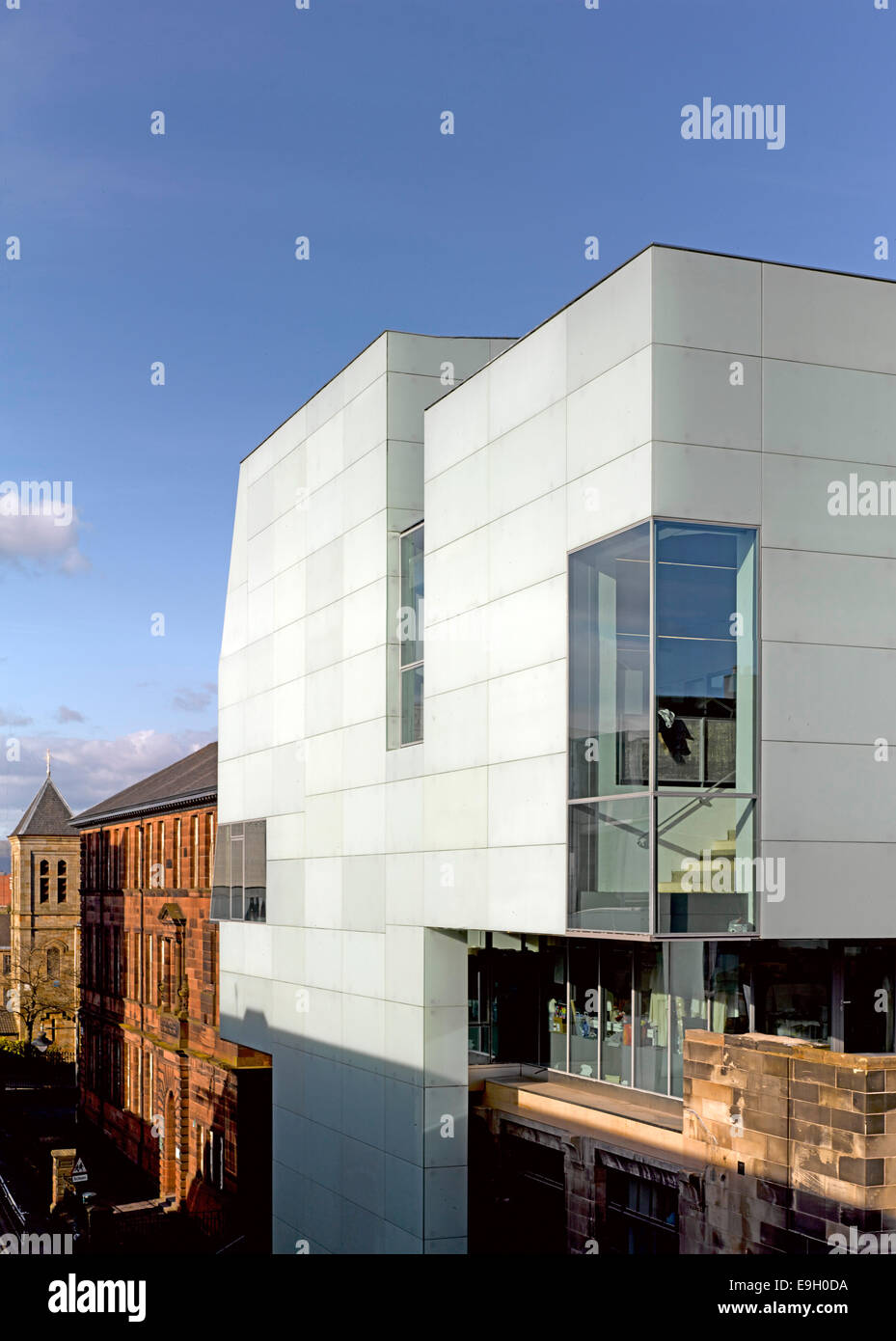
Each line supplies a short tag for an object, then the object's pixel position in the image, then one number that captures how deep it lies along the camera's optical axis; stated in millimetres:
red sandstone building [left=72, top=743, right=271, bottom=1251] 29578
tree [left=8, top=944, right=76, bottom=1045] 97250
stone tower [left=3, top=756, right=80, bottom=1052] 106875
